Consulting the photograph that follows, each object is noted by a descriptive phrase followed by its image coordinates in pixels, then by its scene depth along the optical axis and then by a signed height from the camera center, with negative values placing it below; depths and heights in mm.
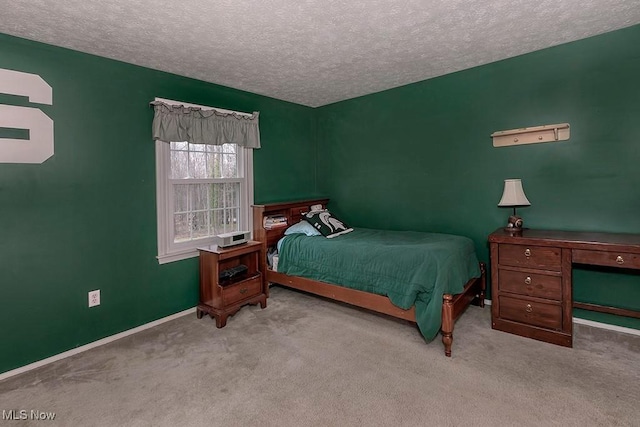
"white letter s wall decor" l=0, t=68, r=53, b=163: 2205 +689
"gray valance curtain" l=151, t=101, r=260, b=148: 2924 +891
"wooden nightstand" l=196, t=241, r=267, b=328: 2982 -713
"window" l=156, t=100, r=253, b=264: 3061 +212
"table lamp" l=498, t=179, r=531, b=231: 2846 +83
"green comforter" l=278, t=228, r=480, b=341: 2447 -477
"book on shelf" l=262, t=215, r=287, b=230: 3733 -110
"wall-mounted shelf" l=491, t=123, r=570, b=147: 2818 +676
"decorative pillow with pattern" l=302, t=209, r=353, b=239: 3586 -145
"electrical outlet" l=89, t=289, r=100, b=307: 2631 -685
